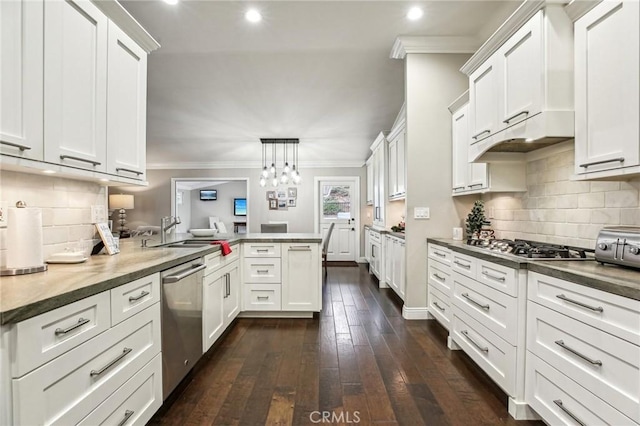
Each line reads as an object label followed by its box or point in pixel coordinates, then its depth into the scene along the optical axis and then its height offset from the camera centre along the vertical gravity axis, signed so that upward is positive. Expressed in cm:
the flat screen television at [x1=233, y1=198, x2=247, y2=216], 1038 +26
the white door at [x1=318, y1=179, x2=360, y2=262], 722 +1
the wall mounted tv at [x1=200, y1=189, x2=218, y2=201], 1043 +69
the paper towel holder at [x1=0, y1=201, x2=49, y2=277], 128 -24
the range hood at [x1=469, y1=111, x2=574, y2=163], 177 +51
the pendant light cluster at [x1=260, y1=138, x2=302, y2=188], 557 +139
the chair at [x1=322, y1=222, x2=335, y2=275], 530 -66
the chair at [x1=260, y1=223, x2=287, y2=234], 568 -24
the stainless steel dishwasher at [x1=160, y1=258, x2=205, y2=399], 172 -66
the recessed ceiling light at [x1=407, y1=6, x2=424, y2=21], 259 +174
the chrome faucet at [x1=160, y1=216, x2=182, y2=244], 267 -9
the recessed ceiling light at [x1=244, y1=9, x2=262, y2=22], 256 +169
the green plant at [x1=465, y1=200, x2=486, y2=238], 281 -4
